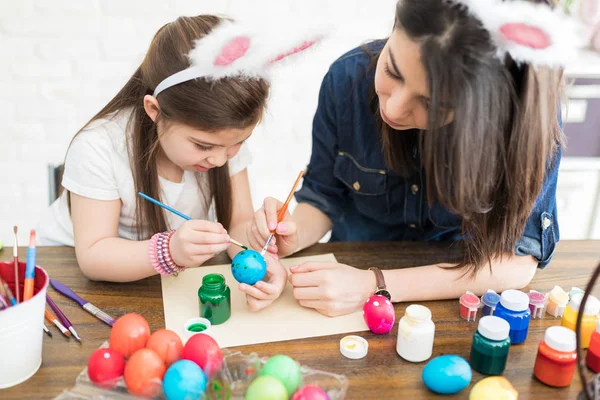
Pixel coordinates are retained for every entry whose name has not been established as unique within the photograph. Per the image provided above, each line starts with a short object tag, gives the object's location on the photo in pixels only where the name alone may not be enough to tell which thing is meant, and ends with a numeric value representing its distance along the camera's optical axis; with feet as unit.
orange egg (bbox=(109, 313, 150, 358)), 2.66
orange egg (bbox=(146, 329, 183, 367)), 2.60
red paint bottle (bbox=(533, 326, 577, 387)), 2.69
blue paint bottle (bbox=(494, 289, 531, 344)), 2.99
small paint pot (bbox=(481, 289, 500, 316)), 3.24
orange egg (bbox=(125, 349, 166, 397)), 2.47
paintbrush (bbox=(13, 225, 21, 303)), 2.64
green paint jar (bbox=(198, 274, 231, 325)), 3.09
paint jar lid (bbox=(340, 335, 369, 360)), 2.88
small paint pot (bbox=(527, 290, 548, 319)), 3.27
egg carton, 2.48
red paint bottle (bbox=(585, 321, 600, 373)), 2.84
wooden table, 2.68
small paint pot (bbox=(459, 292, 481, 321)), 3.22
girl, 3.26
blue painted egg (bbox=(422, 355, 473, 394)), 2.63
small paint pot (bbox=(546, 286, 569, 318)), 3.27
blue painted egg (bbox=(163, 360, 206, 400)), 2.42
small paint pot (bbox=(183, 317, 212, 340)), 3.00
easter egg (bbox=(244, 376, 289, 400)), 2.39
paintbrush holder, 2.47
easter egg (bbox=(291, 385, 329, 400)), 2.37
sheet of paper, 3.05
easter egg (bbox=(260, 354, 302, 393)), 2.48
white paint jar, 2.84
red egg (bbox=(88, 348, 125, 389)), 2.52
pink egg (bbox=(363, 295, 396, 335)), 3.04
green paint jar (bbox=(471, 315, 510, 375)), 2.75
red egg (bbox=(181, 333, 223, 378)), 2.56
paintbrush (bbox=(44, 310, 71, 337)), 2.93
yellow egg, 2.49
